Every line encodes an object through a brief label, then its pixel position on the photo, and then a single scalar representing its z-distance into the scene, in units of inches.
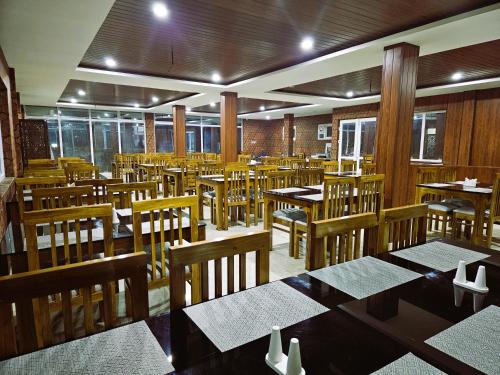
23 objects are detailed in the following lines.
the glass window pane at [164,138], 462.3
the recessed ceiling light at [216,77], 222.8
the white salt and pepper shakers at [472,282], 42.8
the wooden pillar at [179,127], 353.4
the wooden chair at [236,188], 164.2
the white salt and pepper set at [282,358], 26.9
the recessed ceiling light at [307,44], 148.6
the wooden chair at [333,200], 113.5
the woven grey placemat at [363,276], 43.9
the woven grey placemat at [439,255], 52.1
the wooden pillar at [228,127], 268.4
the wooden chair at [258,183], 169.6
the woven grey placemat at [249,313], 33.6
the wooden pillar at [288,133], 462.3
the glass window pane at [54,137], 393.1
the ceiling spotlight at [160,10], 114.4
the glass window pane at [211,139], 506.3
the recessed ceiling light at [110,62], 184.9
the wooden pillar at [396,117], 143.2
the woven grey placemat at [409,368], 28.1
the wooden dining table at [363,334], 29.1
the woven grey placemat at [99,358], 28.6
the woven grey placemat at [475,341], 29.5
